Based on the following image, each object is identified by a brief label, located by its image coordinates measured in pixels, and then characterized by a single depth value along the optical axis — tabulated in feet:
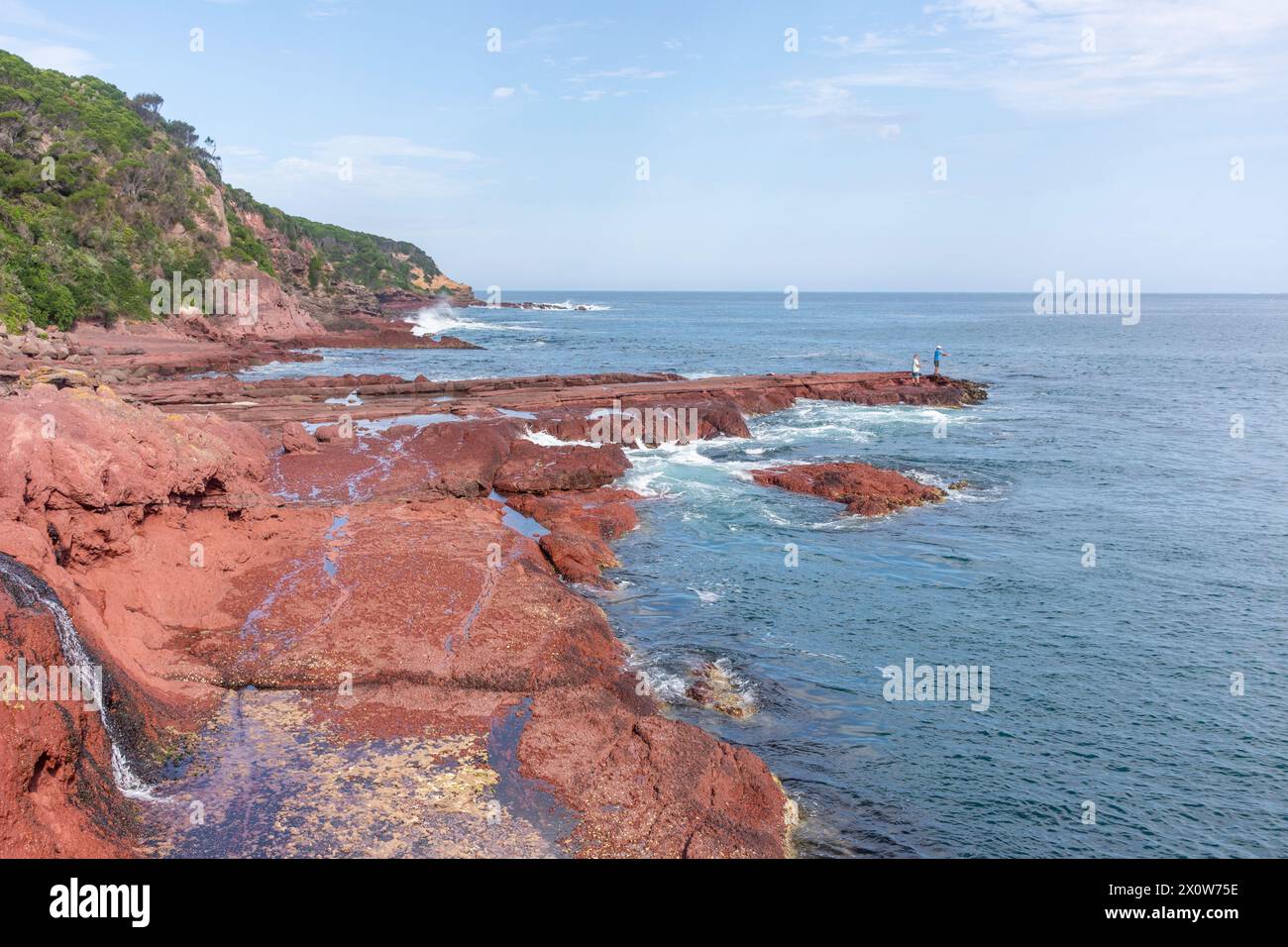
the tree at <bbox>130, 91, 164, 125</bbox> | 265.34
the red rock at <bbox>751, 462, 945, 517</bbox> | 79.00
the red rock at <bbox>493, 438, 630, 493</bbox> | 80.38
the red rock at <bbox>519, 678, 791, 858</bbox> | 29.63
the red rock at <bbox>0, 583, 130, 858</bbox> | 24.84
